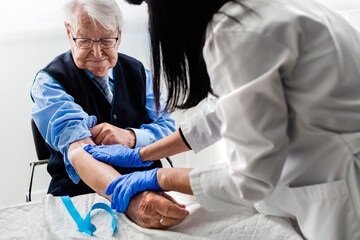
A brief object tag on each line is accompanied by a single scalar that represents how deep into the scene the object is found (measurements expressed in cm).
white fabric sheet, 108
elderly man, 164
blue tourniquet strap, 114
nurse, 83
